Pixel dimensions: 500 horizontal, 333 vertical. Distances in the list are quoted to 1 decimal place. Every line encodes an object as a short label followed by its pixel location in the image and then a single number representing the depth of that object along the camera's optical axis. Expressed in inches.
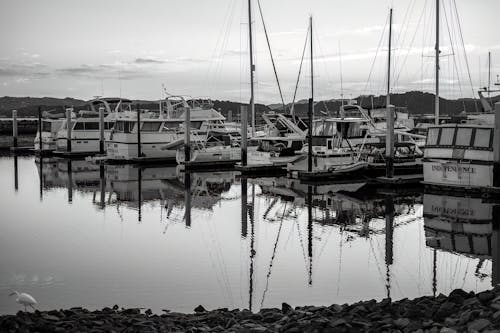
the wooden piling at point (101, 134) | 1678.2
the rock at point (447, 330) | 289.9
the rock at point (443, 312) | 325.7
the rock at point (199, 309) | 384.2
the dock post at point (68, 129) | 1756.9
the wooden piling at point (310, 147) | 1141.5
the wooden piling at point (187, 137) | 1387.8
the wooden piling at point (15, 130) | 2001.7
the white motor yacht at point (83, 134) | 1793.8
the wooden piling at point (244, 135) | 1255.5
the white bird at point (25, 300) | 355.9
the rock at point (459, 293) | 364.0
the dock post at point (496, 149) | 881.5
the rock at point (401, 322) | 311.9
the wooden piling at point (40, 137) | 1874.8
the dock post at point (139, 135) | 1512.1
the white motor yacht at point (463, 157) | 914.1
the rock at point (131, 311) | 372.0
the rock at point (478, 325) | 293.1
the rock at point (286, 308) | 371.2
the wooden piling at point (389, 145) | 1035.9
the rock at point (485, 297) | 347.6
